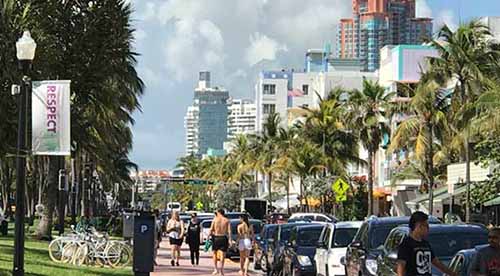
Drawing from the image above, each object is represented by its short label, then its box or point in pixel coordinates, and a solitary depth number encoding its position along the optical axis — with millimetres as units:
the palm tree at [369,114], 60531
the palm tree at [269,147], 92794
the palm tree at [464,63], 44656
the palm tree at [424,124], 48438
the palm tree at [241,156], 106394
